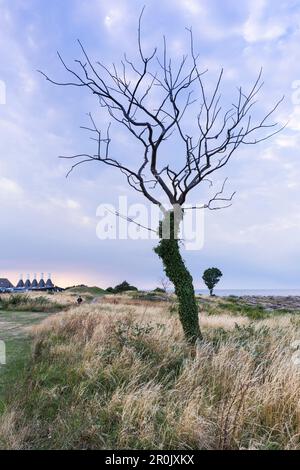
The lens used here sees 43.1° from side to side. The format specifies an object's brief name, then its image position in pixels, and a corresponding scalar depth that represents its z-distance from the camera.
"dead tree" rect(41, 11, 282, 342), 8.04
